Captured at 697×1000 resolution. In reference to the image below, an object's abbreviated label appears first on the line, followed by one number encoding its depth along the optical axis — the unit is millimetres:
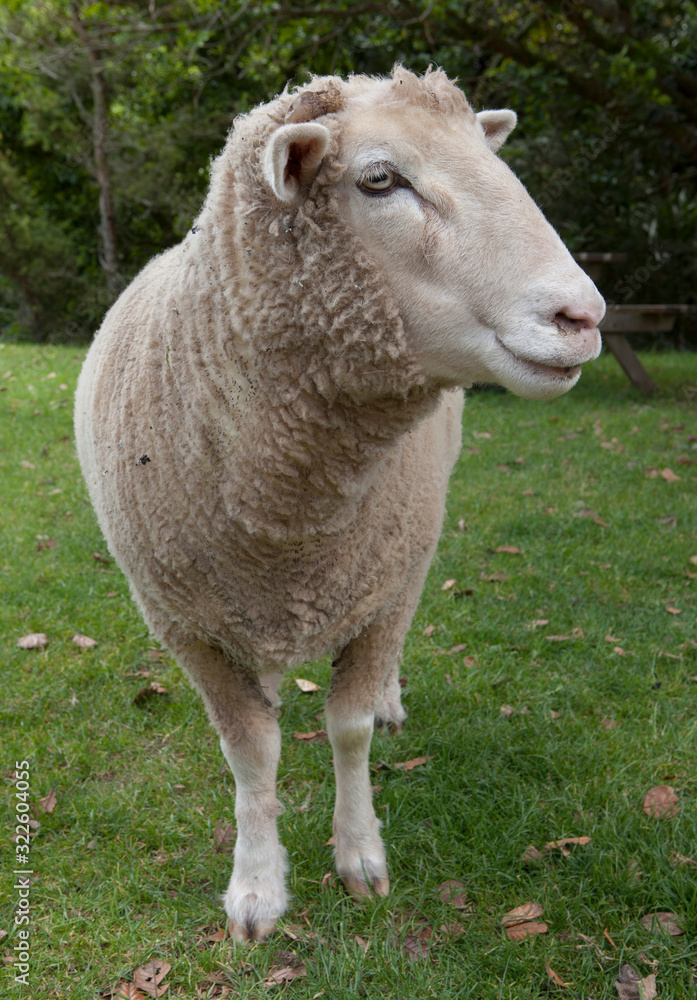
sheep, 1637
